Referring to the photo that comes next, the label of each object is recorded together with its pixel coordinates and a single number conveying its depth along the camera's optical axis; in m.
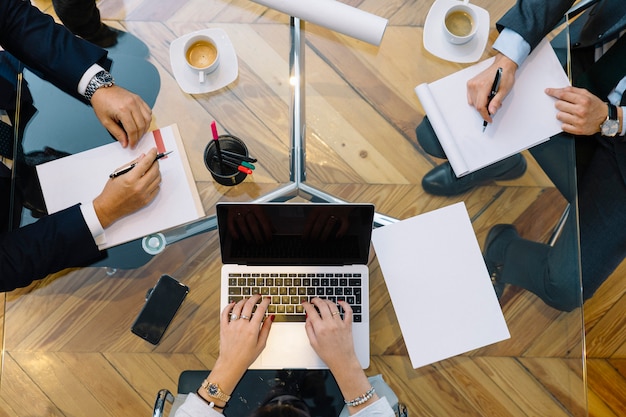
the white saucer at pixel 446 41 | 1.25
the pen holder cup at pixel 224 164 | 1.17
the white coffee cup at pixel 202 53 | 1.20
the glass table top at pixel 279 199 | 1.16
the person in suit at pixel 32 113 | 1.12
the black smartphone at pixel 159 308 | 1.16
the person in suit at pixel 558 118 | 1.20
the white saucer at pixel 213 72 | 1.22
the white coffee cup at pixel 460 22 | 1.22
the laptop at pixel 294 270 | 1.07
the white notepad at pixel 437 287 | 1.15
